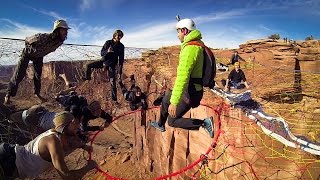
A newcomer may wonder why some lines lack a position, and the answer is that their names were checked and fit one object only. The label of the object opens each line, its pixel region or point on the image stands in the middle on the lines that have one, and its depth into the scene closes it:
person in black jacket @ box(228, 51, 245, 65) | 11.55
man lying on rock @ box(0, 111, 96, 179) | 2.68
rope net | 3.79
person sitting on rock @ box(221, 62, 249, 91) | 7.76
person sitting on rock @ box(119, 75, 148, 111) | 6.55
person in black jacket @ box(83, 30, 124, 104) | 5.53
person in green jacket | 2.98
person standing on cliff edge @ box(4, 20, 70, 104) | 4.27
